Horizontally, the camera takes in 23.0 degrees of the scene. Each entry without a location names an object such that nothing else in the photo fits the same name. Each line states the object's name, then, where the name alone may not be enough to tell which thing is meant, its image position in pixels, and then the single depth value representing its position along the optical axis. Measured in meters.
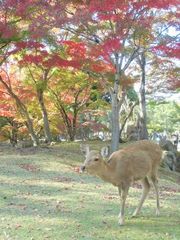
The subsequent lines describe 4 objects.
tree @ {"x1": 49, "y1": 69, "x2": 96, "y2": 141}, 22.39
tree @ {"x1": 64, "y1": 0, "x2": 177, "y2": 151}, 14.49
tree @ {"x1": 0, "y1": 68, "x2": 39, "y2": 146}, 23.31
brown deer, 7.09
